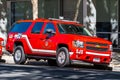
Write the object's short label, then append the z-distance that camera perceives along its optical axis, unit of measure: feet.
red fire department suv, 60.75
